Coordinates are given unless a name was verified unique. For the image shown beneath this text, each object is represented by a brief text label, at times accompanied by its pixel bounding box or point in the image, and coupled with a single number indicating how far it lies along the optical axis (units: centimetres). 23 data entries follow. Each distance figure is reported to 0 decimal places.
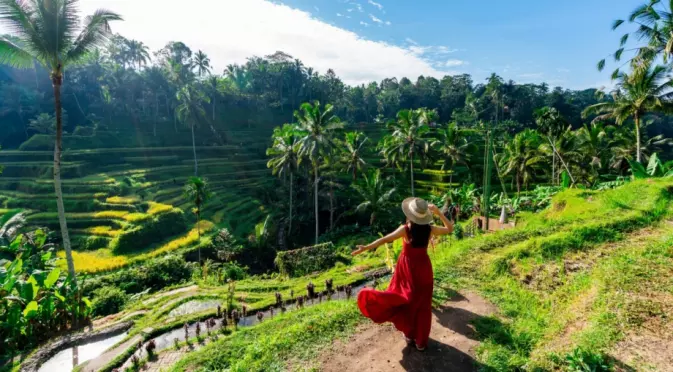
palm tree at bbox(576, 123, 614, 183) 2775
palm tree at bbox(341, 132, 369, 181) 2736
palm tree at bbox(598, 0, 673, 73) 1135
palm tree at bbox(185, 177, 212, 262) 1972
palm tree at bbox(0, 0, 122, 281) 988
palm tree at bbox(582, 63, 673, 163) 1530
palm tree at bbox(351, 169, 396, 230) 2481
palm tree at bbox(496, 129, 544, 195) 2520
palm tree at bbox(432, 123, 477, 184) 2742
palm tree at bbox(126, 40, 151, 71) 5566
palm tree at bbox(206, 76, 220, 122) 5394
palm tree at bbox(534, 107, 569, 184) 2700
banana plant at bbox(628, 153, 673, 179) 1386
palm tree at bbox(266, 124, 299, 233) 2442
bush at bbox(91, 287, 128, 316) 1241
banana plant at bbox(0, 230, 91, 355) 844
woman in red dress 430
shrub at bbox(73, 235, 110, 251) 2111
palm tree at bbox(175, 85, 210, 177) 3438
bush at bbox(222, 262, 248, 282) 1656
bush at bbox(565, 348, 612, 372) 385
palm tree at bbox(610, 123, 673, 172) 3111
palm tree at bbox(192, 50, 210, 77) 5378
